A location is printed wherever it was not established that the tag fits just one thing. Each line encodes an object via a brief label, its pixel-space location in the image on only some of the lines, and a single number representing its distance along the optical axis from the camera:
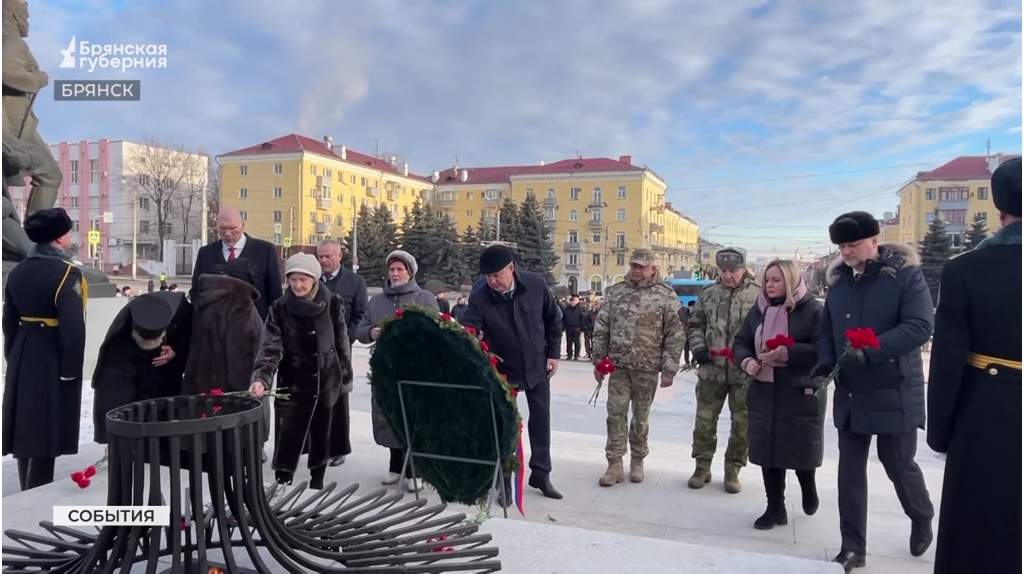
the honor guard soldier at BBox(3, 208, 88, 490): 4.31
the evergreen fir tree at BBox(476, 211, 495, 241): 51.44
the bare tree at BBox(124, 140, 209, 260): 44.56
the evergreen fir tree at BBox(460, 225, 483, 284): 49.74
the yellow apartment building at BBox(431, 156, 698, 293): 70.38
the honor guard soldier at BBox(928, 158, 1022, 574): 2.48
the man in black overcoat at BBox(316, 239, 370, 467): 6.21
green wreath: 3.81
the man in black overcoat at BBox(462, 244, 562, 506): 4.95
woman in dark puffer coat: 4.29
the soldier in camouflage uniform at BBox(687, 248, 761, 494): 5.17
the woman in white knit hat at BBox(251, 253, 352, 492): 4.41
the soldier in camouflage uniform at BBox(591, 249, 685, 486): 5.34
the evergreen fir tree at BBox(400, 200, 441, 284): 48.91
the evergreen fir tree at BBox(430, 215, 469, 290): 49.09
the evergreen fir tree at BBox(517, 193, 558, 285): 50.47
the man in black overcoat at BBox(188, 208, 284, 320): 5.29
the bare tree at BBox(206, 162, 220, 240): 56.09
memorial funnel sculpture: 2.03
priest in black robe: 4.31
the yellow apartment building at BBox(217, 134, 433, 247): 60.91
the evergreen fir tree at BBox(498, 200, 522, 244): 50.47
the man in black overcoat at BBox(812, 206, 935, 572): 3.54
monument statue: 9.26
